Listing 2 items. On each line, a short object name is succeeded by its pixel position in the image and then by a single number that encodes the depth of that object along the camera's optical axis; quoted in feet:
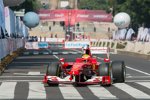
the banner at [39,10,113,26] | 449.48
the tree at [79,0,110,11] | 646.61
